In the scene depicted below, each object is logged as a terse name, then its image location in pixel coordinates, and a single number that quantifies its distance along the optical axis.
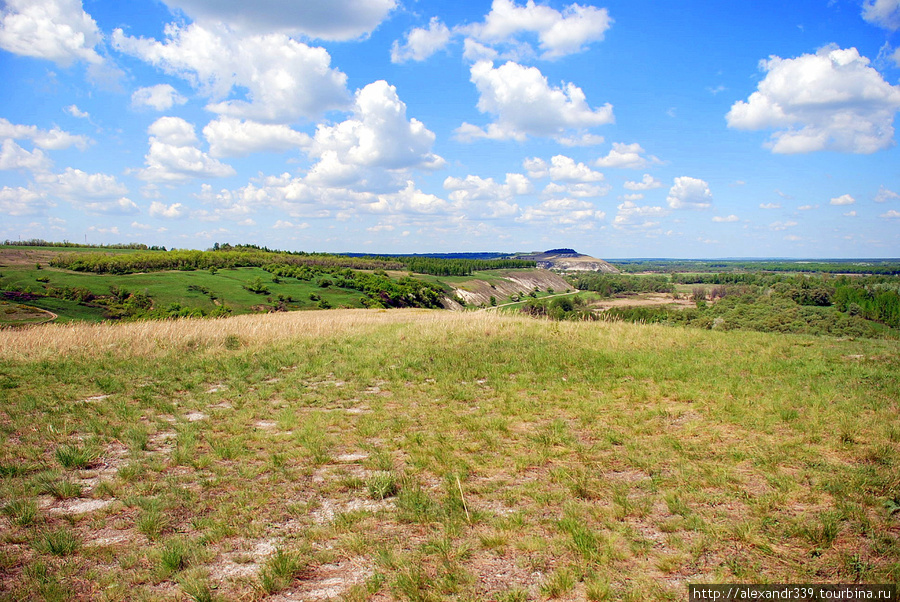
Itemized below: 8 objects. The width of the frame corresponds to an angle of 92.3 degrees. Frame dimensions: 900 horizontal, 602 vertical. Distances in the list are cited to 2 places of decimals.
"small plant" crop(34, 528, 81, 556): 4.02
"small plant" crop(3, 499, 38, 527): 4.50
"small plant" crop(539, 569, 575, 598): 3.36
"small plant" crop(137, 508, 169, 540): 4.33
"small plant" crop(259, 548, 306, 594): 3.54
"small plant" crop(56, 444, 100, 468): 5.93
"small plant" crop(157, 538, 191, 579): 3.76
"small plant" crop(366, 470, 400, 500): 5.02
